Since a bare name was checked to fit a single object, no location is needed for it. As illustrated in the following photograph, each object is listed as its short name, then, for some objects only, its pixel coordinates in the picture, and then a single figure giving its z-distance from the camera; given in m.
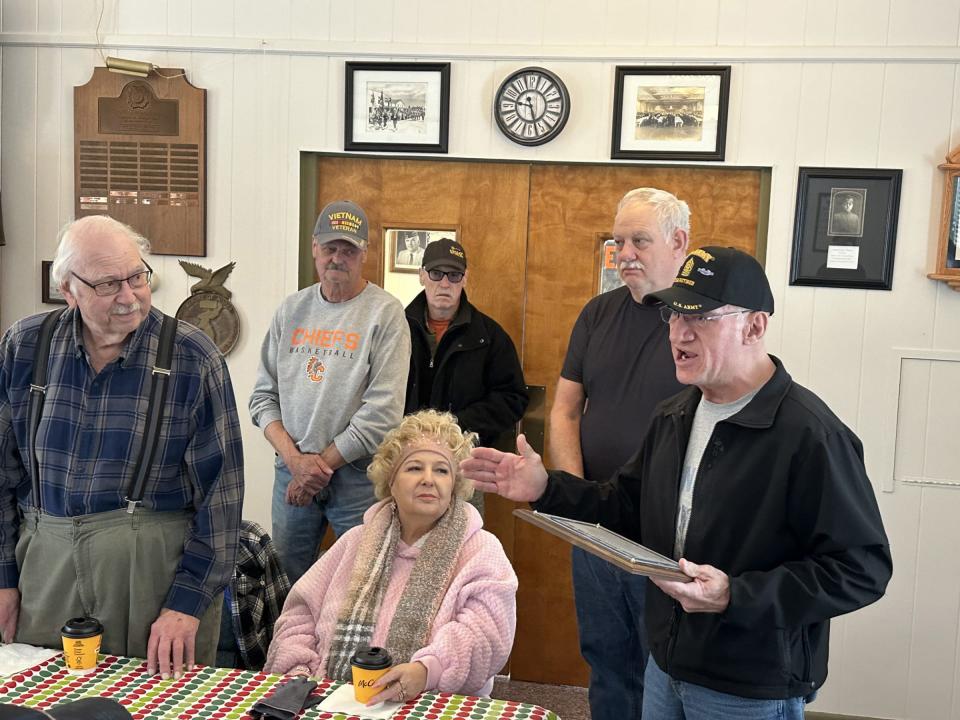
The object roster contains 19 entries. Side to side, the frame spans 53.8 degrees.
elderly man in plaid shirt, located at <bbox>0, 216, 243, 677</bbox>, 1.89
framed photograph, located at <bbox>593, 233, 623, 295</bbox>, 3.43
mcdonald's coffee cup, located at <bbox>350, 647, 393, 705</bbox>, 1.62
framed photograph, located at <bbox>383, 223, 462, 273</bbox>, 3.52
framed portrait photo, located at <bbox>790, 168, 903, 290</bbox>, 3.22
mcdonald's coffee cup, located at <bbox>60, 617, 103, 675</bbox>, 1.69
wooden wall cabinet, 3.15
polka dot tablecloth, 1.58
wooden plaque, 3.53
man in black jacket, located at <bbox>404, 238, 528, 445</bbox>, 3.14
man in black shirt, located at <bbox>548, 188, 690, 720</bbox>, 2.37
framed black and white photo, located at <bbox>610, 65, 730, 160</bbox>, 3.26
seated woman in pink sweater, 2.05
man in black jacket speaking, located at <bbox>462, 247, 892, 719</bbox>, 1.47
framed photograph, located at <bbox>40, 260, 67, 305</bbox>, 3.63
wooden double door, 3.37
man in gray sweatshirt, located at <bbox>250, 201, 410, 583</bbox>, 2.84
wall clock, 3.34
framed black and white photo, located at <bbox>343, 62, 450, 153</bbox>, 3.41
